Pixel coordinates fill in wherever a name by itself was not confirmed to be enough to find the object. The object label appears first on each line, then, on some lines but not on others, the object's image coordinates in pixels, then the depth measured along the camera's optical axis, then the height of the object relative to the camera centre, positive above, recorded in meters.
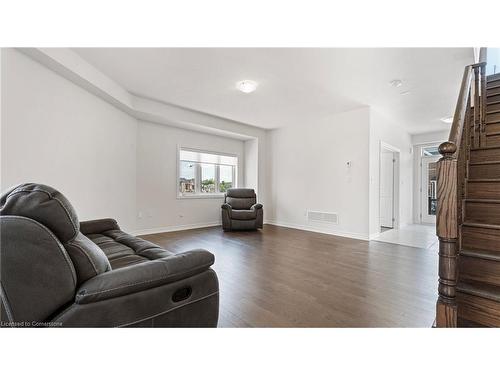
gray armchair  4.96 -0.59
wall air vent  4.87 -0.63
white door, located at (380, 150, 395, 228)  5.79 +0.01
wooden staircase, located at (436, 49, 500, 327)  1.20 -0.24
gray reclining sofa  0.87 -0.41
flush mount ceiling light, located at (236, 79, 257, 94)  3.31 +1.52
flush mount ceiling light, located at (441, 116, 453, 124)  4.87 +1.53
